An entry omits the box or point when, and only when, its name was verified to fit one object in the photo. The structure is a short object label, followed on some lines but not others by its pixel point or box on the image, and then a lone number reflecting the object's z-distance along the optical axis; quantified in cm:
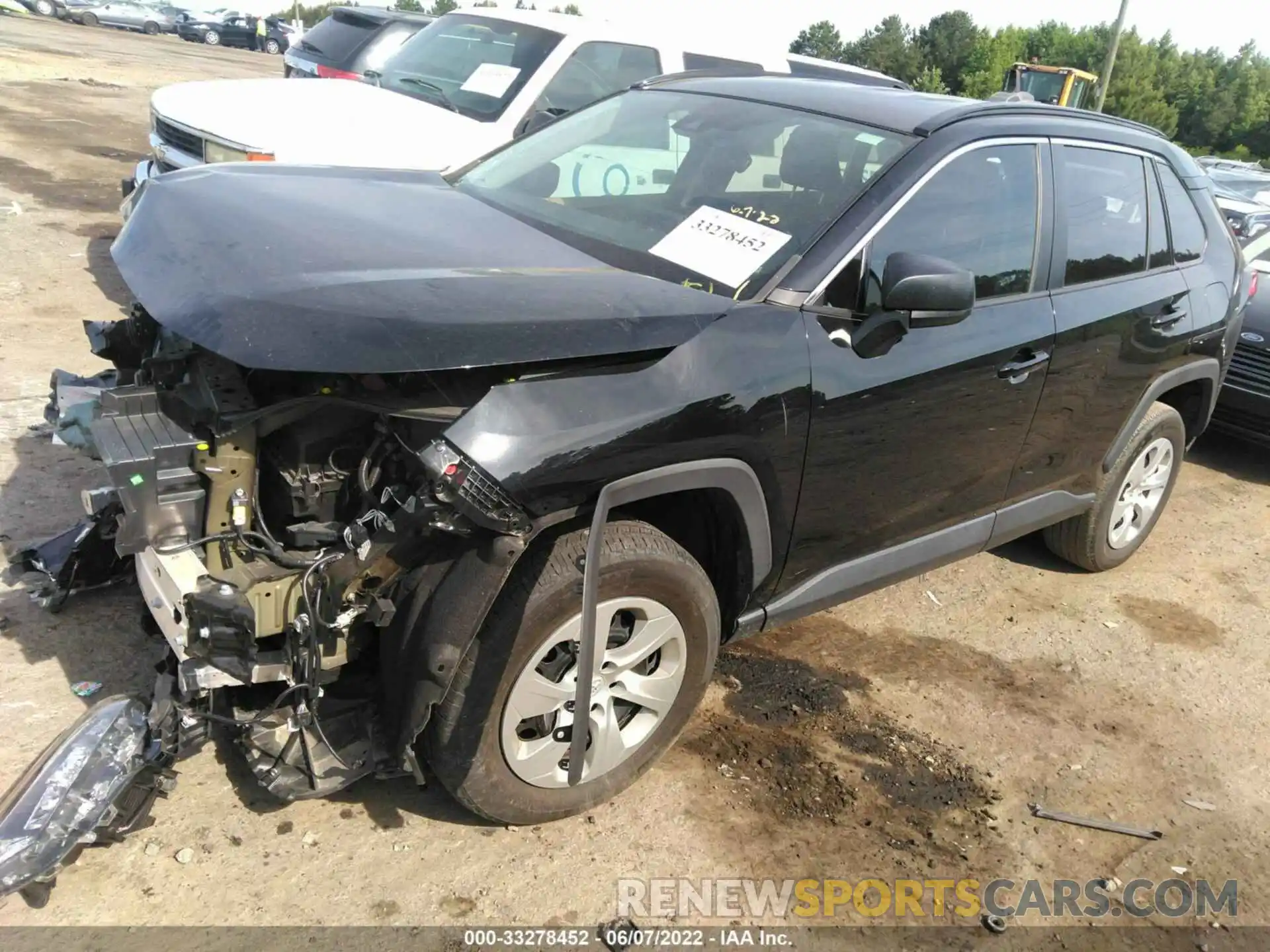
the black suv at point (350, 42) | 966
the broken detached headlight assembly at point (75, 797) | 229
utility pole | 2962
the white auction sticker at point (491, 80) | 653
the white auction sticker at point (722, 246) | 287
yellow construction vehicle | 2783
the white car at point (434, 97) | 570
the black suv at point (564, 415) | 232
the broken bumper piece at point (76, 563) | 329
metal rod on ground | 310
